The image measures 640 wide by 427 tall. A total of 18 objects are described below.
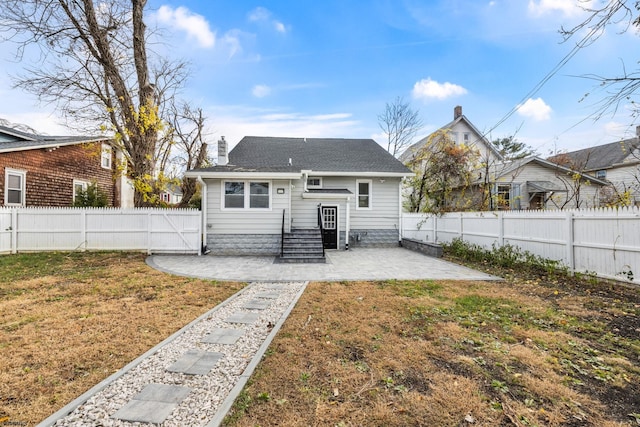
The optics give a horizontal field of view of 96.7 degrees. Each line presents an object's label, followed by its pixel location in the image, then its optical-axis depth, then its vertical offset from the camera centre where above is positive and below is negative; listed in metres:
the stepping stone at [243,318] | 4.39 -1.66
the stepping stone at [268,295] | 5.71 -1.67
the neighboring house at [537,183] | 16.78 +1.79
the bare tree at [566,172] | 16.70 +2.43
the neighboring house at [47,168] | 11.65 +2.21
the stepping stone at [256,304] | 5.07 -1.67
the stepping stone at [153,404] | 2.19 -1.57
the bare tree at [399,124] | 22.92 +7.31
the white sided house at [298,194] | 10.98 +0.82
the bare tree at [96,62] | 10.35 +6.17
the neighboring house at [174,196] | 32.31 +2.13
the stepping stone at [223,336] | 3.66 -1.64
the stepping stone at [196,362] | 2.91 -1.61
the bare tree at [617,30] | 3.21 +2.18
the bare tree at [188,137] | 16.23 +4.73
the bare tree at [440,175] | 15.78 +2.20
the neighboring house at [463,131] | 23.22 +6.76
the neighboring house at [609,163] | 18.64 +3.50
